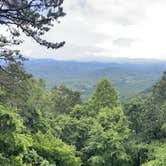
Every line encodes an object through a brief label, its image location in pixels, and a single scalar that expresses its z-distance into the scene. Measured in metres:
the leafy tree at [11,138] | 10.07
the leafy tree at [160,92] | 27.88
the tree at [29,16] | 10.48
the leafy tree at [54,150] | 16.98
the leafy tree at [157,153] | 18.00
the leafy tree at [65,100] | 36.35
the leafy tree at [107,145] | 22.37
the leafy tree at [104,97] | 27.65
